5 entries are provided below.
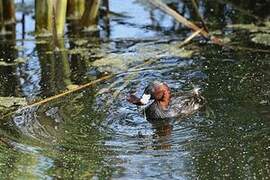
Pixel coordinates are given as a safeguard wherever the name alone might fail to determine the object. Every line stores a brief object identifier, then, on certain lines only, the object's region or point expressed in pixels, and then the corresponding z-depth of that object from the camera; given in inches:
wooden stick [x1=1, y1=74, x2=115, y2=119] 483.8
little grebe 476.7
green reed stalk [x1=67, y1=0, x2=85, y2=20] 671.1
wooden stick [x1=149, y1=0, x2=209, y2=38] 556.4
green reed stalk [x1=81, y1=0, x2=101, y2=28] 637.3
